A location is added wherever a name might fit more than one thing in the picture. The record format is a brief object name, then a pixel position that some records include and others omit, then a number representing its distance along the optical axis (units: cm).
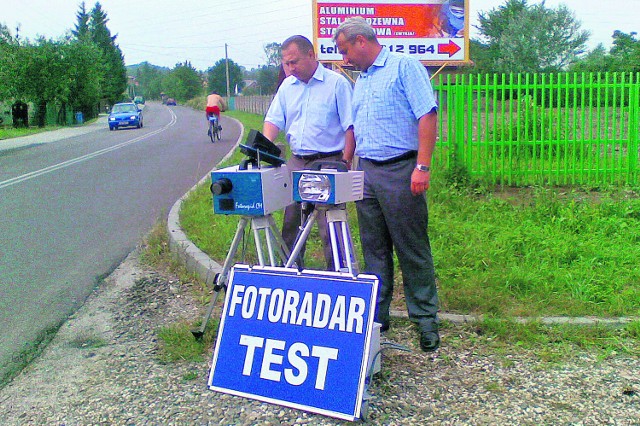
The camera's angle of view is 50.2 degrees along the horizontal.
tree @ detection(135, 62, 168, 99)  15238
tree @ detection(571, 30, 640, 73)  3575
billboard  888
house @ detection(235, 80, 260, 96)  7475
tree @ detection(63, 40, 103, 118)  4168
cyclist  2102
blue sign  313
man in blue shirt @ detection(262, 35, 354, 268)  429
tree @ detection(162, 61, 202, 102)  11646
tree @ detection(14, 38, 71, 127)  3875
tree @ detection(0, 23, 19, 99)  3775
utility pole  8221
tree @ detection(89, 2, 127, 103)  7756
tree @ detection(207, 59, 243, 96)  9231
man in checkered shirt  382
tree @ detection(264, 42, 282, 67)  6969
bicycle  2189
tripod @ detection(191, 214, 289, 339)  379
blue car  3384
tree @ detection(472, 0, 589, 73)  3775
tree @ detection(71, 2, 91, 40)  8088
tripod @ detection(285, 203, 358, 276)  355
